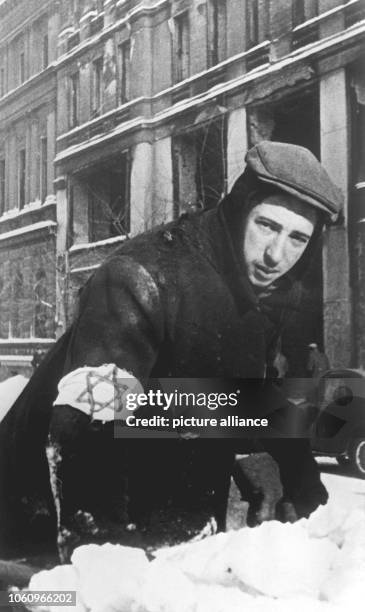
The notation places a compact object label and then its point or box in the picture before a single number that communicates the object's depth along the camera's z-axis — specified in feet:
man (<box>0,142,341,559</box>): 7.22
